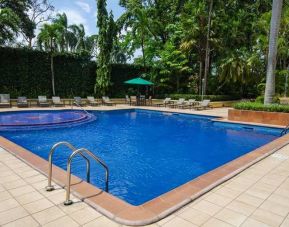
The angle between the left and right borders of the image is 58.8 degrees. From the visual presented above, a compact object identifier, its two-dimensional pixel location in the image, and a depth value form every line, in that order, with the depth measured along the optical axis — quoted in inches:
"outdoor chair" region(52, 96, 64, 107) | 768.9
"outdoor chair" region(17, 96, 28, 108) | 706.8
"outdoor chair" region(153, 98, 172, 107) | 892.6
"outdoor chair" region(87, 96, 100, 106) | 843.4
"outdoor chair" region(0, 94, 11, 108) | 684.1
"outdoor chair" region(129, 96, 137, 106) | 942.9
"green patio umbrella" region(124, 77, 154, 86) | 886.9
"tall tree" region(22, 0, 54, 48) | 1171.9
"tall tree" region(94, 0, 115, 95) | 894.4
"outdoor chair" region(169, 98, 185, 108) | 843.4
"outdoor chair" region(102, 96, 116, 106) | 877.5
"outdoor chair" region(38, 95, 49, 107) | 736.9
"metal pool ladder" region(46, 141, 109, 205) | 156.0
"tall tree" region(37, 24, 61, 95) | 779.5
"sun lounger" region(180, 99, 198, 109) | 825.5
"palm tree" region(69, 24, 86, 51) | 1419.8
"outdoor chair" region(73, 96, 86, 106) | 801.9
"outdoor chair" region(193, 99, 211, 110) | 810.2
